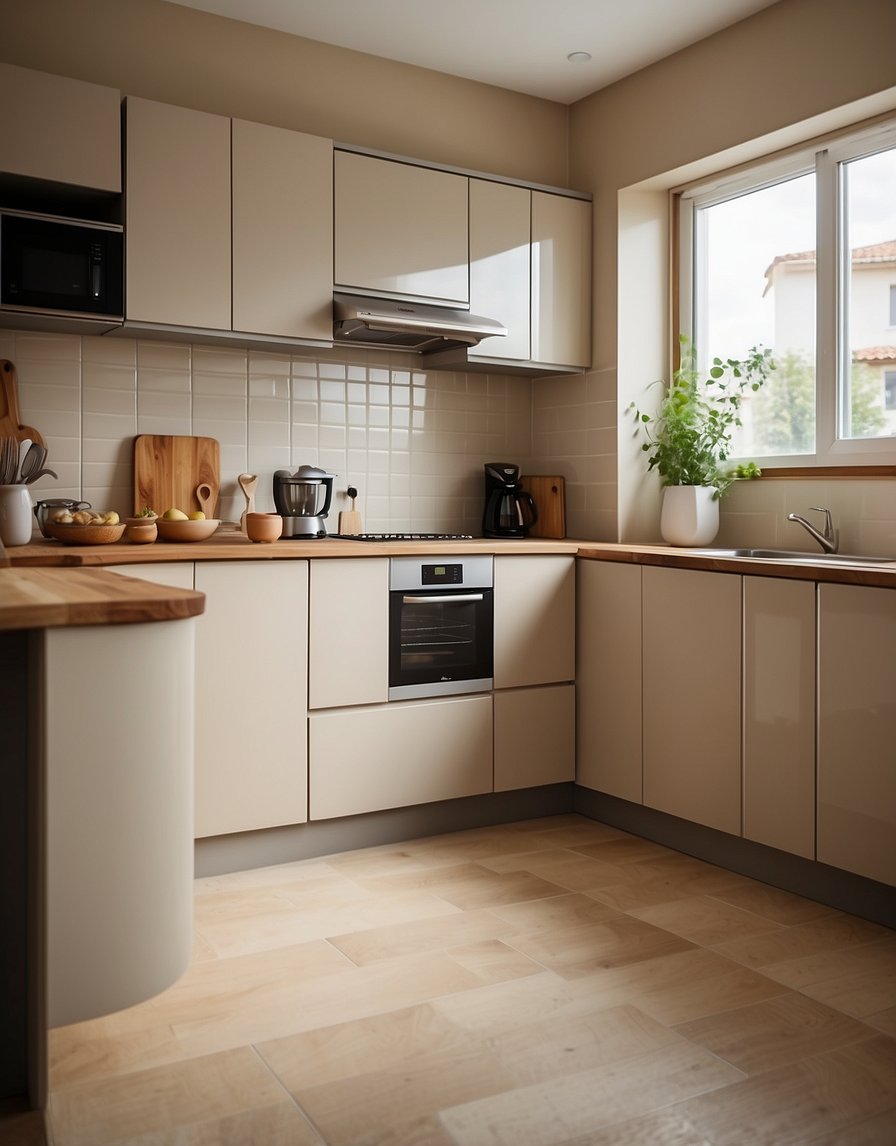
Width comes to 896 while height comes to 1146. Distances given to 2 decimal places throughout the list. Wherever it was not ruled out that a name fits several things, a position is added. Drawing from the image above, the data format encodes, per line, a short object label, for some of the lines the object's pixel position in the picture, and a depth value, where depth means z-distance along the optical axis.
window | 3.35
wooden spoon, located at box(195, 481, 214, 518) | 3.55
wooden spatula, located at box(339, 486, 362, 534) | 3.86
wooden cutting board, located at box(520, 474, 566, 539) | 4.14
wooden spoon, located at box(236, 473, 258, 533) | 3.64
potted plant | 3.75
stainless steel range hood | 3.44
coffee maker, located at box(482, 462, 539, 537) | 4.08
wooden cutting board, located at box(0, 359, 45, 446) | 3.21
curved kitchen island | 1.61
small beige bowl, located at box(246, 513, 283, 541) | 3.22
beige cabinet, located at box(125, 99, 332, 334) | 3.16
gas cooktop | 3.64
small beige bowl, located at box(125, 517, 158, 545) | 3.06
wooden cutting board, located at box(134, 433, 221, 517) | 3.46
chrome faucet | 3.33
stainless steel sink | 3.14
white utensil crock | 2.99
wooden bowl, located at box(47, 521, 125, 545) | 3.01
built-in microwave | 2.97
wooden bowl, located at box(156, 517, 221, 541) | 3.15
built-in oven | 3.28
